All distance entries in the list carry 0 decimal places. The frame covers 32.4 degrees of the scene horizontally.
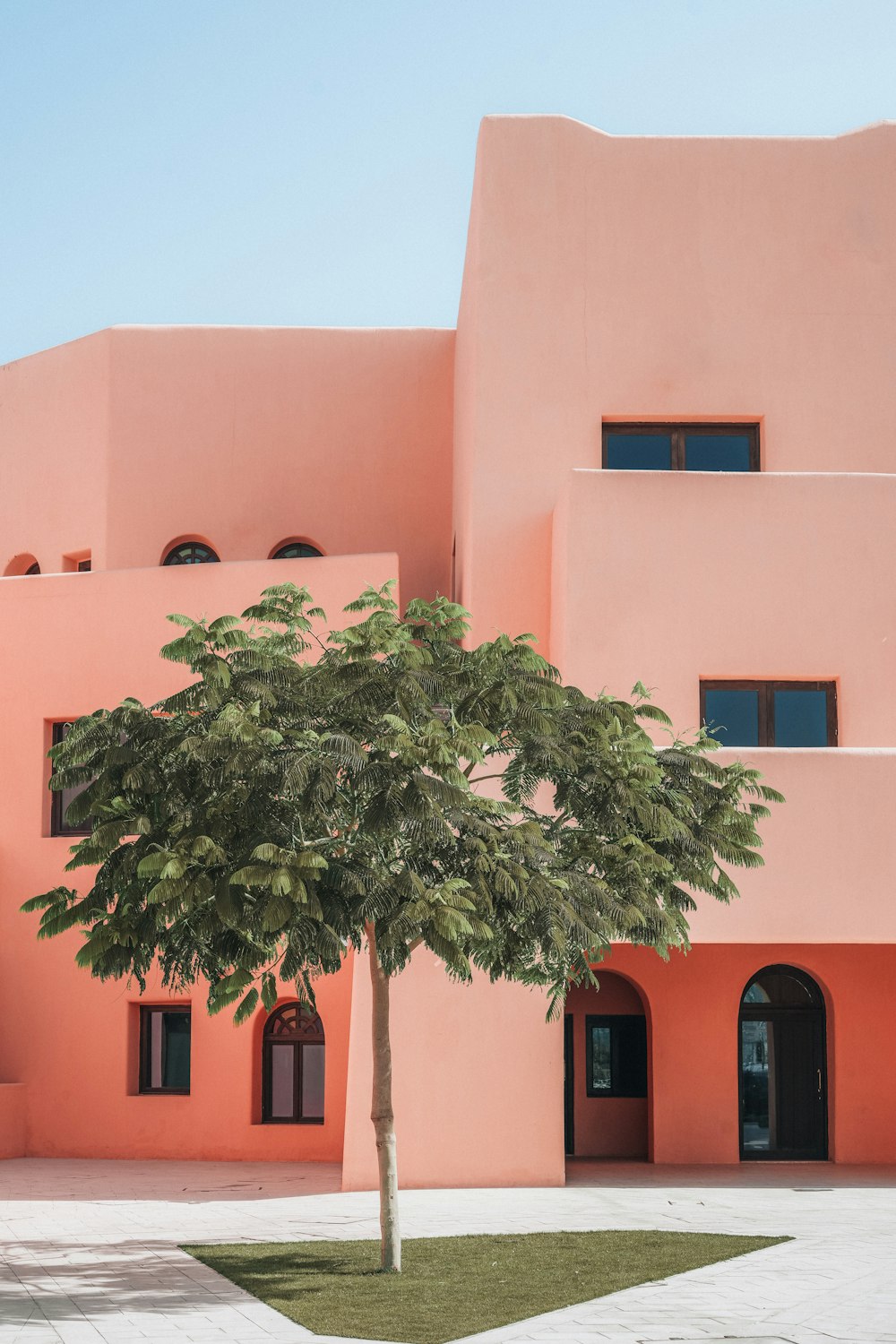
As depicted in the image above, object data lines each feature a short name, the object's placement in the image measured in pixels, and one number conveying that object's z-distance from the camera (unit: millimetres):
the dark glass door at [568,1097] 20828
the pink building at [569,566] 16828
